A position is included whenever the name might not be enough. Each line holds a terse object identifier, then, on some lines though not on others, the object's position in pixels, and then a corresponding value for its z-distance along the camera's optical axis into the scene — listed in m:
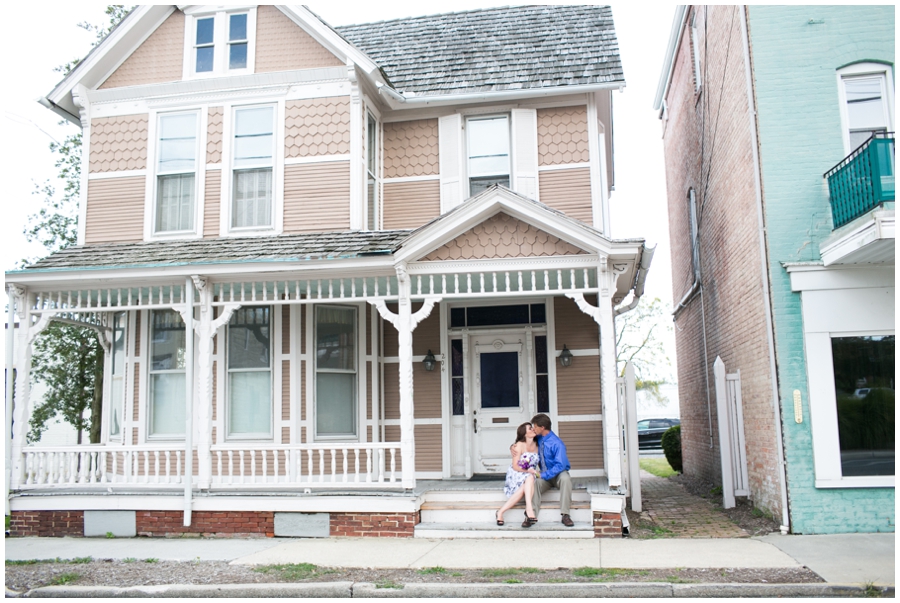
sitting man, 9.46
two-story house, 10.30
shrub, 18.42
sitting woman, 9.57
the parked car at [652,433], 28.81
